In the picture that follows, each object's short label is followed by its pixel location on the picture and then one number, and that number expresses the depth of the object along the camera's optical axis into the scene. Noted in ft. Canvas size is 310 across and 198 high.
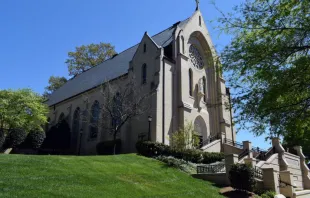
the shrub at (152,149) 69.82
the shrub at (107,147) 89.40
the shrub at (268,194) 46.01
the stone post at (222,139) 90.72
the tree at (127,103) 79.97
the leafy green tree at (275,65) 30.01
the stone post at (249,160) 53.90
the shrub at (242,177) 45.32
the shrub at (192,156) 68.39
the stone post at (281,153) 68.44
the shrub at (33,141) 101.07
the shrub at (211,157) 71.46
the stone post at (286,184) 52.11
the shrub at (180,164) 57.62
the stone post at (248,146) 74.18
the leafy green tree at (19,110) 86.94
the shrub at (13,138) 96.27
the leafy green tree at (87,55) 175.52
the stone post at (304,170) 76.49
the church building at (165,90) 85.81
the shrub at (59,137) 111.65
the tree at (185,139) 71.67
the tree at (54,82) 191.42
